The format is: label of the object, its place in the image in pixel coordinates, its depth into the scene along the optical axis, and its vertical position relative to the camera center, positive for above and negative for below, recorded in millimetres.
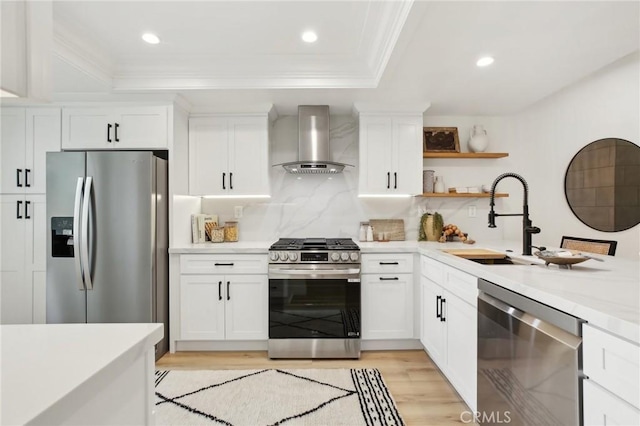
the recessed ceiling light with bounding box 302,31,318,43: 2275 +1266
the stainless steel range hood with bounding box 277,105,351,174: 3266 +764
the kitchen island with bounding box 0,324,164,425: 522 -295
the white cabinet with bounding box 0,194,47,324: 2879 -419
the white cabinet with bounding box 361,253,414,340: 2943 -787
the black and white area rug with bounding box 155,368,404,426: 2010 -1257
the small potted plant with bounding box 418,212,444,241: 3418 -126
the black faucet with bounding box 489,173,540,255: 2076 -80
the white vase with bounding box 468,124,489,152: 3484 +796
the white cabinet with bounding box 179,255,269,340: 2934 -827
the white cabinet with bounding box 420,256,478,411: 1907 -754
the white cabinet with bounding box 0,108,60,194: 2902 +621
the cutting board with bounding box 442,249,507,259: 2379 -300
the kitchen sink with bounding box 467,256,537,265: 2204 -343
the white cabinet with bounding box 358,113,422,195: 3270 +600
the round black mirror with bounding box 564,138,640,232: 2428 +236
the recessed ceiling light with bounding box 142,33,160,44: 2289 +1263
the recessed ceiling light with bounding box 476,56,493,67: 2328 +1116
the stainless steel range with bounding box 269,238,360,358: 2832 -843
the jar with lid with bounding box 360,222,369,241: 3436 -179
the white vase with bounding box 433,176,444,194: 3469 +294
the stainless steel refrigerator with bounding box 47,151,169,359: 2660 -192
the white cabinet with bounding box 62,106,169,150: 2936 +785
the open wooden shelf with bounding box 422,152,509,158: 3422 +628
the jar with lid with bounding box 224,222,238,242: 3396 -194
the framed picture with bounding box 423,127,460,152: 3549 +821
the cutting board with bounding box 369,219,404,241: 3545 -152
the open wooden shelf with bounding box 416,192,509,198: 3396 +199
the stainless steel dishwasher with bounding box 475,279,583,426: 1162 -626
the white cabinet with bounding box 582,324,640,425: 924 -505
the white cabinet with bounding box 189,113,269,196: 3271 +589
